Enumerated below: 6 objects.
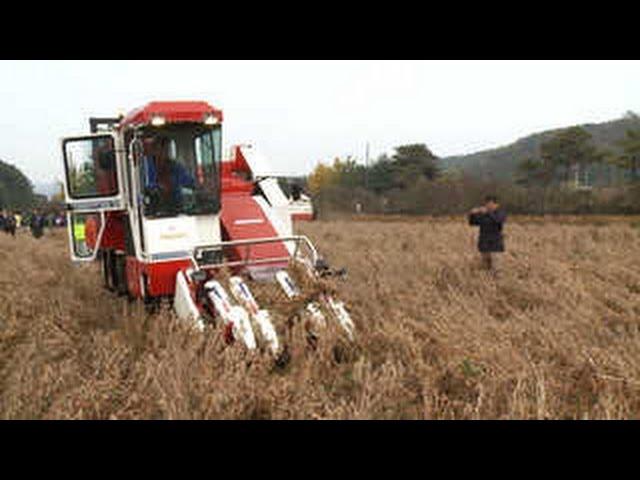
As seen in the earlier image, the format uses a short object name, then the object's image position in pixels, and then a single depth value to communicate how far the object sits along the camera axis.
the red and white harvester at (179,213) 5.59
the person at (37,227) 26.88
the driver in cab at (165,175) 6.20
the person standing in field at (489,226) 8.98
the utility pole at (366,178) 58.54
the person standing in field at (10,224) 26.67
